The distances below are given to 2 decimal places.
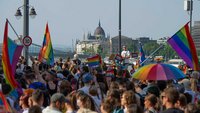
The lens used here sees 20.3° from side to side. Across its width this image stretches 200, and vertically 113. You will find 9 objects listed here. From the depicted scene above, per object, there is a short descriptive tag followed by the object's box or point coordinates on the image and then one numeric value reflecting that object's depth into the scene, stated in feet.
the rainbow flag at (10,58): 33.71
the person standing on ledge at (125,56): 83.41
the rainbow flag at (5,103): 25.23
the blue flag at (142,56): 73.87
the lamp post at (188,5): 119.75
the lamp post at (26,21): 66.49
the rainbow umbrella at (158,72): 34.62
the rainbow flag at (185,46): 44.01
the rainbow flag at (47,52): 61.46
